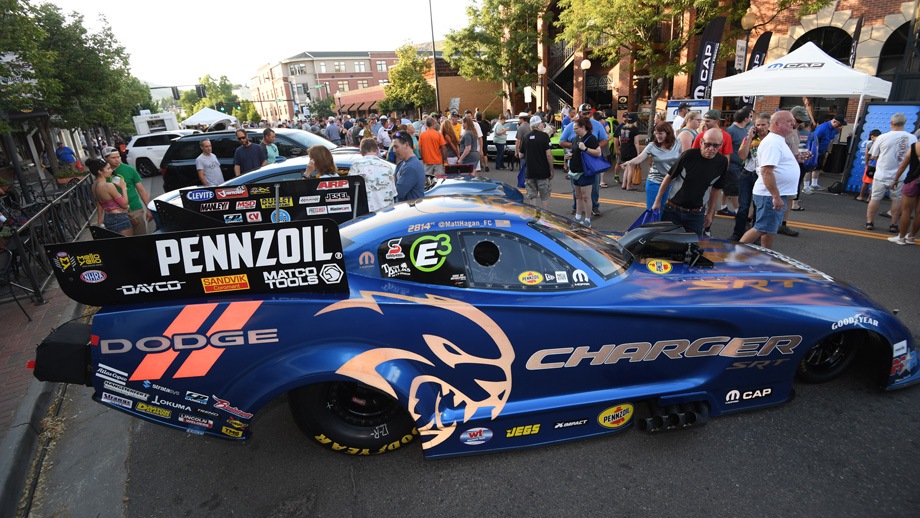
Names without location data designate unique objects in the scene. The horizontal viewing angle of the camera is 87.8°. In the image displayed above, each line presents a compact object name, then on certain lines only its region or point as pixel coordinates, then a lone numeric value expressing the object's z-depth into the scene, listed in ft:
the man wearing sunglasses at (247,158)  29.17
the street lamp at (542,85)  87.22
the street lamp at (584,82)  81.55
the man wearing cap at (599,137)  26.50
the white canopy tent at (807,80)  29.84
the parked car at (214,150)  34.17
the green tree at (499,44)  86.49
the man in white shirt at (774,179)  16.35
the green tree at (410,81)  123.13
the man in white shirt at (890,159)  23.04
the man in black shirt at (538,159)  23.88
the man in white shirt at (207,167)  28.19
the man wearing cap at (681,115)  29.96
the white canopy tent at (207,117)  97.32
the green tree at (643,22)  50.34
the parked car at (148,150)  59.36
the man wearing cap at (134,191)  21.33
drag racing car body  8.31
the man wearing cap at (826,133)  35.63
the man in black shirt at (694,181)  16.42
